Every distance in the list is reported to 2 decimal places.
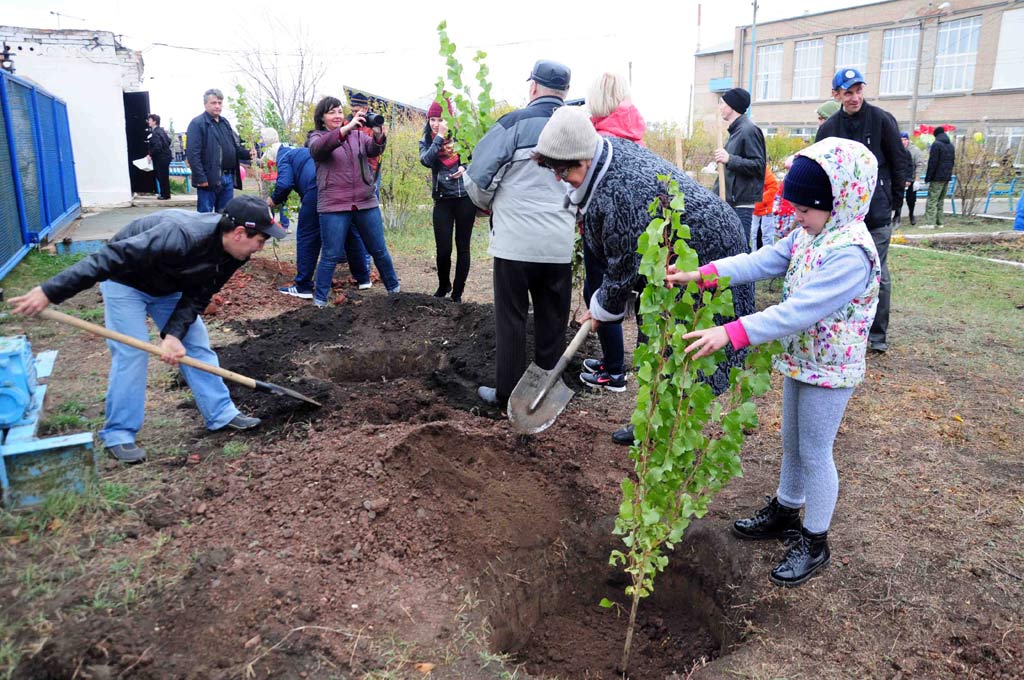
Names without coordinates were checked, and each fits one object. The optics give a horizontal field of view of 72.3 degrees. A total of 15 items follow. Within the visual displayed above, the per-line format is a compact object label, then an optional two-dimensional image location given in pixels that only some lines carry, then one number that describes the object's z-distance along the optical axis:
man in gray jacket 4.02
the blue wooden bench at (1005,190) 18.34
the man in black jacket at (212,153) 8.83
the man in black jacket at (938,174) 14.32
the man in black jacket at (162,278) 3.54
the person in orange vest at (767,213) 7.21
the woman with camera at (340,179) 6.70
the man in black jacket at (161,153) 16.98
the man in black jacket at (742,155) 6.14
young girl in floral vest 2.47
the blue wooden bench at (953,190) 16.92
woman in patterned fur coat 3.04
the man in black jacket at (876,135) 5.05
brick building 36.00
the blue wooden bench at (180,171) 21.64
